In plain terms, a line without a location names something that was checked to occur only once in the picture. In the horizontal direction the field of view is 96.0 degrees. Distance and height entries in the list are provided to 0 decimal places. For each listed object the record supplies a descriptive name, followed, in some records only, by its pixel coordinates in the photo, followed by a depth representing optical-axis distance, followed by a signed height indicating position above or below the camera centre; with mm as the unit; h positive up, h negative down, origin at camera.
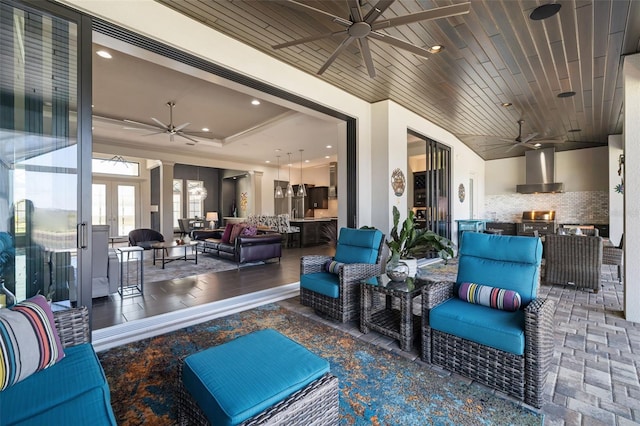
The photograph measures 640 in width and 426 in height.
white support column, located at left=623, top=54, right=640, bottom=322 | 3232 +153
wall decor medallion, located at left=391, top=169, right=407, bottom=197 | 5258 +558
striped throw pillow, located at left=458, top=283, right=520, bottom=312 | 2178 -672
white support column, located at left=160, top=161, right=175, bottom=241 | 9250 +449
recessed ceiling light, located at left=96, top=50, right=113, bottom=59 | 3566 +2004
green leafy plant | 2821 -307
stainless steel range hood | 8938 +1231
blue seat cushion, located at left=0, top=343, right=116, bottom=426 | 1096 -773
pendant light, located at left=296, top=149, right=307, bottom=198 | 9773 +684
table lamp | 12508 -172
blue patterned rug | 1720 -1217
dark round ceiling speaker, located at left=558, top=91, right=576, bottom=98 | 4789 +1955
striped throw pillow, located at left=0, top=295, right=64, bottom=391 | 1271 -612
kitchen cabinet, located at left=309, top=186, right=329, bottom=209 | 12430 +666
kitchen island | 9188 -577
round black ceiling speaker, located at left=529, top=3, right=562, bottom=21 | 2693 +1915
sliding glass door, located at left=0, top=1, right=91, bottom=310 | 2111 +452
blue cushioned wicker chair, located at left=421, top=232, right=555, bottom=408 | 1855 -771
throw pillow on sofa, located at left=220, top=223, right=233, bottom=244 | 6973 -531
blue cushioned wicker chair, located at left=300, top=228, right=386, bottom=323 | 3047 -703
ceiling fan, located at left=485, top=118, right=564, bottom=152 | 6612 +1849
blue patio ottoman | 1181 -777
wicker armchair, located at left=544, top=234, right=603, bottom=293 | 4203 -750
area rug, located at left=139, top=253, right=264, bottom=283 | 5138 -1117
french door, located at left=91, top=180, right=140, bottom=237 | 10570 +276
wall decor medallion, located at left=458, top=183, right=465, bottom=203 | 8283 +536
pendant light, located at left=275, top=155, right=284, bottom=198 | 9893 +695
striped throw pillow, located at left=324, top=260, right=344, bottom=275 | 3380 -652
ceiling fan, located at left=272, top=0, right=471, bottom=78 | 2148 +1526
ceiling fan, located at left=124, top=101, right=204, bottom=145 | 5600 +1716
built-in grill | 8727 -360
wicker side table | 2533 -946
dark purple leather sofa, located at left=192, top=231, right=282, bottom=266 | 5883 -780
